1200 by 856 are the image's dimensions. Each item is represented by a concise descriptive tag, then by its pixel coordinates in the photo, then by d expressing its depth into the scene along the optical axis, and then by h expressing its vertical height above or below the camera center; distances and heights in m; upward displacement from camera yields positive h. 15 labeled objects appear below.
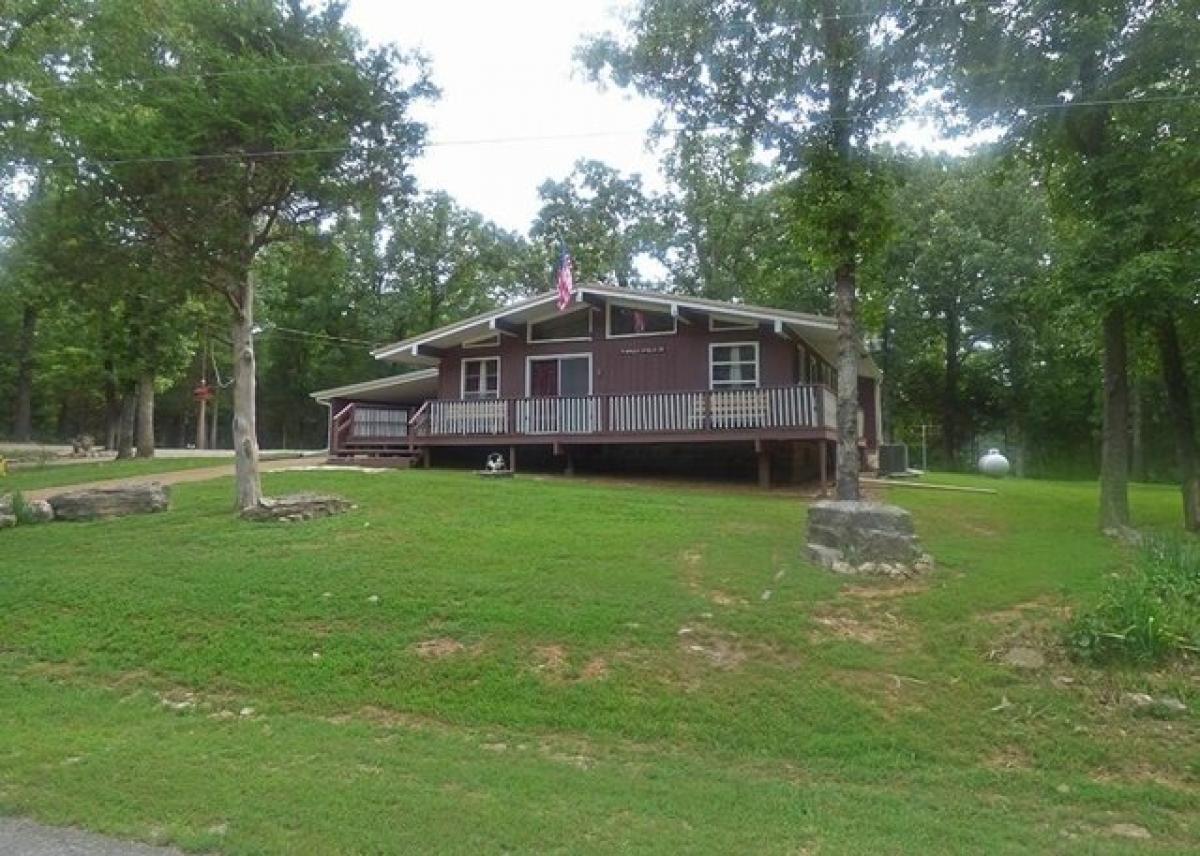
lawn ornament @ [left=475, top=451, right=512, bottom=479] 17.25 -0.48
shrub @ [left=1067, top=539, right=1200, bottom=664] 6.21 -1.44
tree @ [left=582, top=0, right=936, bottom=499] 11.55 +5.36
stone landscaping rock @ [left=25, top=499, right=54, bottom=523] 11.60 -0.84
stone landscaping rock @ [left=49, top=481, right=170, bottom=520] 11.82 -0.73
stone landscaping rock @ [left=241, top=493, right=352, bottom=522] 11.06 -0.81
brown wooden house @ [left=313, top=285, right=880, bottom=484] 17.30 +1.34
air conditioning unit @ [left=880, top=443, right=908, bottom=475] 21.72 -0.47
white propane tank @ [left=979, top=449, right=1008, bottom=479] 28.72 -0.87
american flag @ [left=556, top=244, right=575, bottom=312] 18.72 +3.71
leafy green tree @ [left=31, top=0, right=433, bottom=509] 10.19 +4.08
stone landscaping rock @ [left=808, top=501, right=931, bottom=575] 8.66 -1.06
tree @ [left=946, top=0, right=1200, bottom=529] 10.84 +4.88
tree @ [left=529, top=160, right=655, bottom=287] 38.62 +10.86
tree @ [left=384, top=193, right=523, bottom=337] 41.69 +9.44
